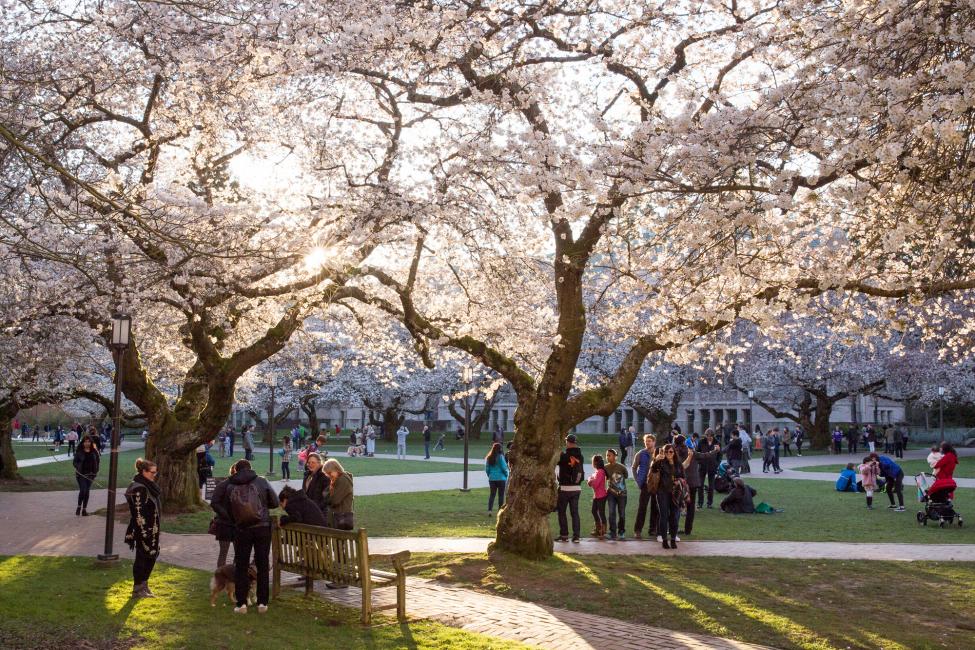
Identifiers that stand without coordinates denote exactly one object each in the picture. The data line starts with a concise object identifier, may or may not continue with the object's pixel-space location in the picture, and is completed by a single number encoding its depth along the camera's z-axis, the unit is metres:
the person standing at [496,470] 17.79
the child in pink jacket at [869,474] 19.30
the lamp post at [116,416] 11.85
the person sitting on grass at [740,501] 19.03
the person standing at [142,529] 9.68
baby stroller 16.36
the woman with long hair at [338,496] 10.84
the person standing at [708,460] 19.45
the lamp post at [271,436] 28.98
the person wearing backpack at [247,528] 8.79
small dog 9.09
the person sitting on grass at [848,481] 23.77
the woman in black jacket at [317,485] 10.93
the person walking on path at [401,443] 42.22
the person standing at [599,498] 15.23
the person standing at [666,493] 13.66
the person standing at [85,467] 18.56
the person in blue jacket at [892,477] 19.05
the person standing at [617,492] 15.20
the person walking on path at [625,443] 35.99
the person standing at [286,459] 27.83
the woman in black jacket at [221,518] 9.01
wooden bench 8.49
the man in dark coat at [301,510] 9.73
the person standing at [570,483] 14.15
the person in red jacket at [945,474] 15.62
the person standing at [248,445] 33.59
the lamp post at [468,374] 17.22
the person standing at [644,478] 15.27
